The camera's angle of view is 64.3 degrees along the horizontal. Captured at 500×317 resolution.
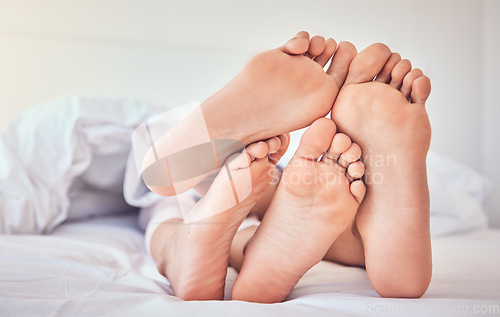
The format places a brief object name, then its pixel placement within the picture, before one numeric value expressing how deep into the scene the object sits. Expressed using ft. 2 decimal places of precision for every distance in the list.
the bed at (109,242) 1.45
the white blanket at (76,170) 2.84
